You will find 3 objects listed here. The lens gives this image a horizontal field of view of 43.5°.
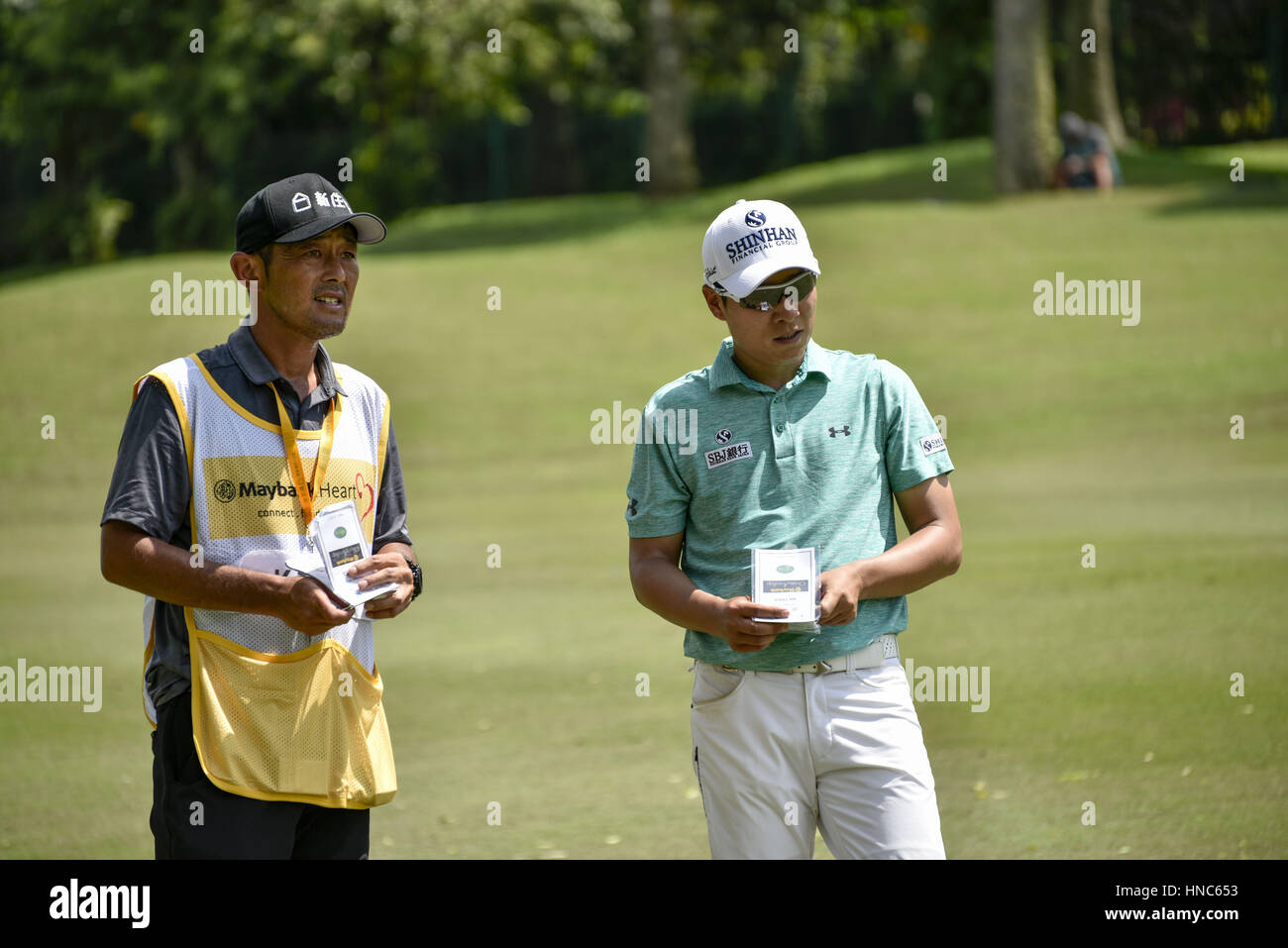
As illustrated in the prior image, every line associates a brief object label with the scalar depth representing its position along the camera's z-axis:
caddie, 3.93
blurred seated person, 30.48
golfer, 4.04
